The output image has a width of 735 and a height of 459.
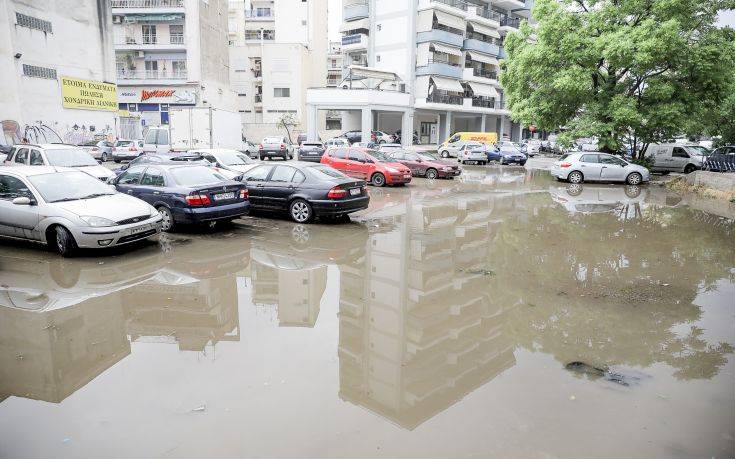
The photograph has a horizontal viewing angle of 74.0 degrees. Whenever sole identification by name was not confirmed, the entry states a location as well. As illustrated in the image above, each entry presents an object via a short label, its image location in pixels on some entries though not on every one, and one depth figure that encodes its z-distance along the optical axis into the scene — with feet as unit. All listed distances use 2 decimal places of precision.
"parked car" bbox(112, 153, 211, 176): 55.72
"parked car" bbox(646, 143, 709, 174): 88.61
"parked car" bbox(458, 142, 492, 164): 111.65
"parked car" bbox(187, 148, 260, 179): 57.36
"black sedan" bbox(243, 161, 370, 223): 37.96
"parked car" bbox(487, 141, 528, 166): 111.75
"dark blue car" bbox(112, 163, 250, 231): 33.43
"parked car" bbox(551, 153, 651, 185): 74.23
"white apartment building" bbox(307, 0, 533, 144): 144.77
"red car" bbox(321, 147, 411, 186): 65.46
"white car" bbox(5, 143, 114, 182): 50.93
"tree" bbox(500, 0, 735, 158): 73.15
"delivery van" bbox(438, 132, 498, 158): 125.08
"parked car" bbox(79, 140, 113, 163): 93.20
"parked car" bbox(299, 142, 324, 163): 99.35
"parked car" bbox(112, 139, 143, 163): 97.30
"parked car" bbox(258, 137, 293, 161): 102.63
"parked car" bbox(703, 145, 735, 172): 75.97
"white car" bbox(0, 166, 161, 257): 27.35
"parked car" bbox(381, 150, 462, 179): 76.74
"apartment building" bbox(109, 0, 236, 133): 142.41
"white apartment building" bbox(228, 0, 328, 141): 179.11
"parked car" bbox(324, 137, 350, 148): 113.91
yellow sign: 96.17
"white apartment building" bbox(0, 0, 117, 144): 83.82
